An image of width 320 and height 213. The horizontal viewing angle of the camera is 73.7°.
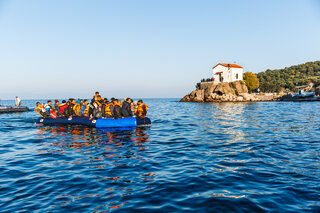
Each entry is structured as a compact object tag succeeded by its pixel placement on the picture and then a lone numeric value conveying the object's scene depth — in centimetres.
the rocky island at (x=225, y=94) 6832
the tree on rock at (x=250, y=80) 8244
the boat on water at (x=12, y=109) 3884
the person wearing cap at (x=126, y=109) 1762
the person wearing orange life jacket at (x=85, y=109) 2042
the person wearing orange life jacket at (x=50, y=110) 2119
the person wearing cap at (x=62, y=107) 2109
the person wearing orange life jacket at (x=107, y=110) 1781
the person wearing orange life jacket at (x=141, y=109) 1831
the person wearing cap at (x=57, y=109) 2134
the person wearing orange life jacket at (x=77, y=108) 2044
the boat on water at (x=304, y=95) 6694
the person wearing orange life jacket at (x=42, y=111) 2160
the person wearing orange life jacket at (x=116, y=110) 1744
